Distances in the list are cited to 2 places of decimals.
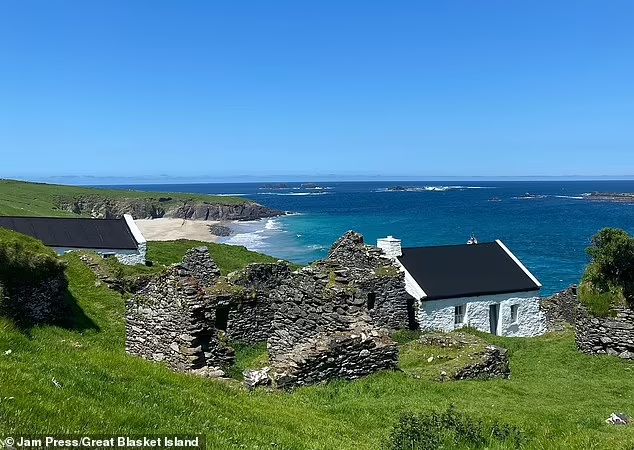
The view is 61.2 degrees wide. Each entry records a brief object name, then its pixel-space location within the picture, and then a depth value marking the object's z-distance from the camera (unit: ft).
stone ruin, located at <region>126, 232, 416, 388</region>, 52.85
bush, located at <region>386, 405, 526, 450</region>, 33.65
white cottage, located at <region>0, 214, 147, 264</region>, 152.25
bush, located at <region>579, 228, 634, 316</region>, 81.30
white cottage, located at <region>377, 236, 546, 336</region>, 118.32
